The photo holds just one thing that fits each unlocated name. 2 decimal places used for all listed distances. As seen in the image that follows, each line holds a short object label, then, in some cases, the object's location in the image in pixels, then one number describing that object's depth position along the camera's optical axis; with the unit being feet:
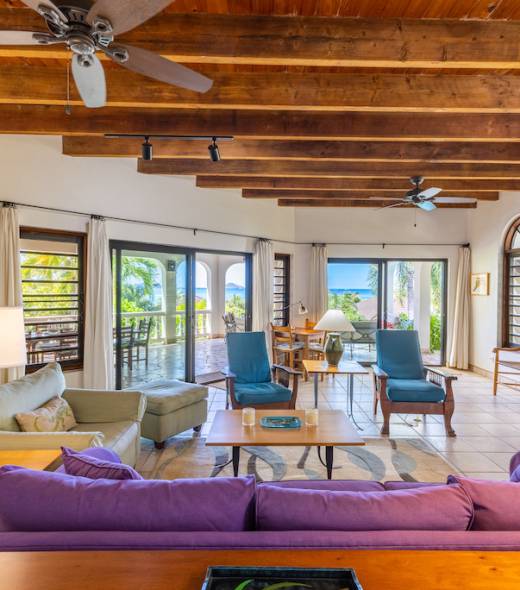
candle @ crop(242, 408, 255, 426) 9.54
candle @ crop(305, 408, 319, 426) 9.60
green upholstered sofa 7.50
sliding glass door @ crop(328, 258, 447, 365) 24.56
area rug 10.21
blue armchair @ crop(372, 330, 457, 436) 13.21
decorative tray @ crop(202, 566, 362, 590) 3.34
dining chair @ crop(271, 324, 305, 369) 20.25
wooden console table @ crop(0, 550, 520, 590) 3.46
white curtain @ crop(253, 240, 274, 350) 21.36
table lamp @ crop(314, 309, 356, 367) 13.94
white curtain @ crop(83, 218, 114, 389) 14.52
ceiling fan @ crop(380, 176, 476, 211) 14.99
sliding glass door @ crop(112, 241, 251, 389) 16.30
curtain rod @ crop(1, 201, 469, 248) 13.32
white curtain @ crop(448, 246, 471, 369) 23.62
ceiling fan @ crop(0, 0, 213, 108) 5.02
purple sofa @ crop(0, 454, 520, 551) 3.93
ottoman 11.57
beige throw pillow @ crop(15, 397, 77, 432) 8.32
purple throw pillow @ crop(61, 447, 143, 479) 4.80
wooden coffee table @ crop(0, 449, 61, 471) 6.66
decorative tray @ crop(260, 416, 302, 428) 9.50
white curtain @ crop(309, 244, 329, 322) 23.75
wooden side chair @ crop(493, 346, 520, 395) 17.98
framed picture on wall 21.93
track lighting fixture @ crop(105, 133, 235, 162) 11.08
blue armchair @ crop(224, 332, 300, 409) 12.99
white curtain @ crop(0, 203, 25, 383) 12.10
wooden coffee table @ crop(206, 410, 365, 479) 8.60
